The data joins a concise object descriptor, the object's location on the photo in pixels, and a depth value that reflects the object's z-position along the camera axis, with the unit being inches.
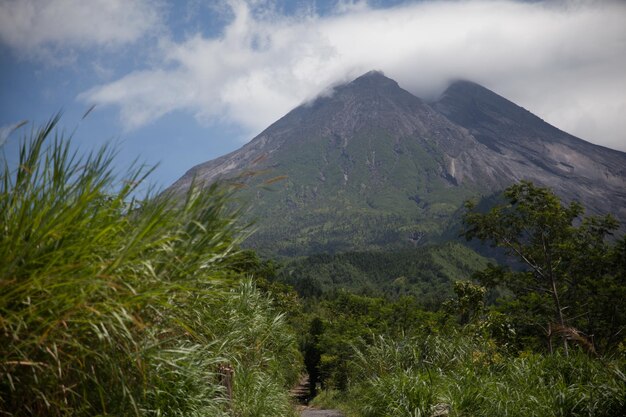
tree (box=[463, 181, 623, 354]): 657.6
